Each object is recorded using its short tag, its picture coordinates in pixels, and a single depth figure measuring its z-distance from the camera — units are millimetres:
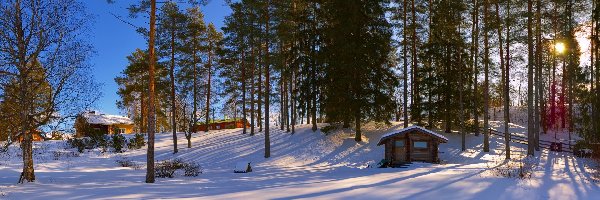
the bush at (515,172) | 12814
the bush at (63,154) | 27528
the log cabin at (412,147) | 22547
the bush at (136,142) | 34219
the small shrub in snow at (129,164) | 21812
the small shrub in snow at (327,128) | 27828
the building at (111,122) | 51138
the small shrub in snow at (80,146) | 31336
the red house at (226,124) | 57125
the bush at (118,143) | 32688
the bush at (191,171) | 16453
